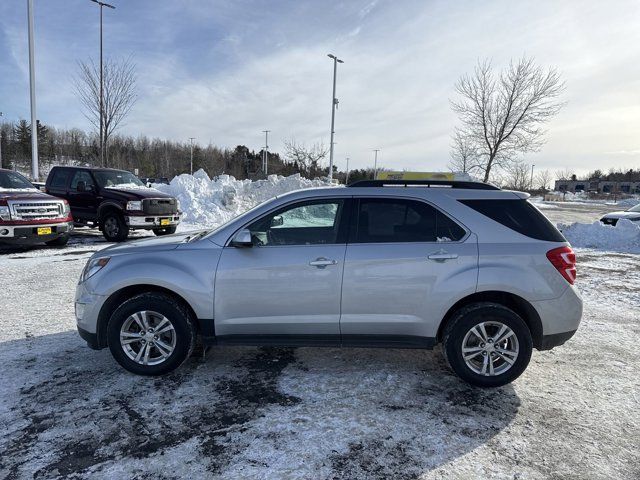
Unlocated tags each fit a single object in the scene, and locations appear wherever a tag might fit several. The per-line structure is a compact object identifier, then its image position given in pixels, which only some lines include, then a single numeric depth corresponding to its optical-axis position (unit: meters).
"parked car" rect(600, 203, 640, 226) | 14.31
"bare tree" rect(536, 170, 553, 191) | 84.12
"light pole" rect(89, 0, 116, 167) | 19.08
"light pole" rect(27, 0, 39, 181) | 15.50
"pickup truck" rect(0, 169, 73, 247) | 9.07
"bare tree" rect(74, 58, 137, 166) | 20.11
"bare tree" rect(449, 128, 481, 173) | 19.68
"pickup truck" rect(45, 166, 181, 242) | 11.34
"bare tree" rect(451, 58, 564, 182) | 17.50
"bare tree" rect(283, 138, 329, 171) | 39.09
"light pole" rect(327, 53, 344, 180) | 25.02
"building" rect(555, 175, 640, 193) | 98.75
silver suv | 3.60
